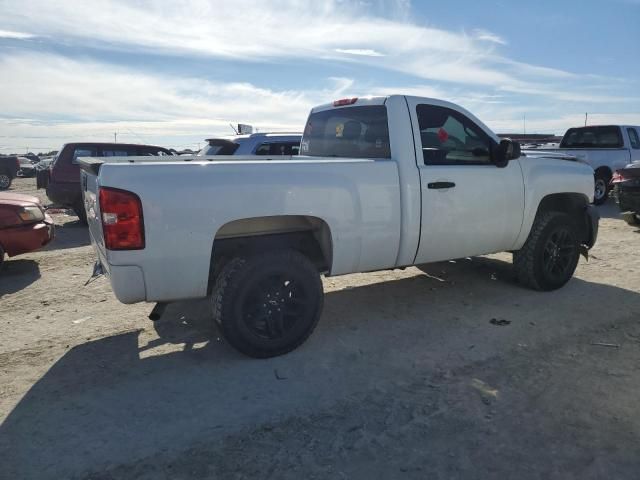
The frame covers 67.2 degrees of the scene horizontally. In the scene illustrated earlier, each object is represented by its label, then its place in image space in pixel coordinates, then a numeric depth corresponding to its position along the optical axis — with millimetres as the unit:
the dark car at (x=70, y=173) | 9914
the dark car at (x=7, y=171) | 20594
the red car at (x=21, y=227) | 6133
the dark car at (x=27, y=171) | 30078
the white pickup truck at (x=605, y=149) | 12375
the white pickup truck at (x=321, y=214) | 3225
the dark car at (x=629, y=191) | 8750
